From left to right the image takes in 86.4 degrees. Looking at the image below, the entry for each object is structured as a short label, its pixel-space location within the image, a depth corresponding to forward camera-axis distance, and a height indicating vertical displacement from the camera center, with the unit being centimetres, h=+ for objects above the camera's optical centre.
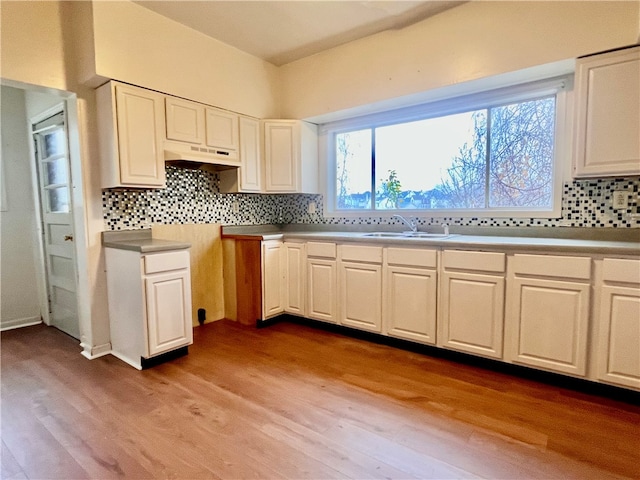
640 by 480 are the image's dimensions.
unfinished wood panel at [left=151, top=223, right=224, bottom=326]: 333 -52
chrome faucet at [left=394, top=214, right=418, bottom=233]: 323 -10
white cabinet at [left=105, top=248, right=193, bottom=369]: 243 -65
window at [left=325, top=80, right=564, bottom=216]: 268 +51
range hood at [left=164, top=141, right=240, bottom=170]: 281 +52
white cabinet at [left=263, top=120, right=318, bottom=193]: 364 +63
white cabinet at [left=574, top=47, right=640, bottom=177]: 204 +59
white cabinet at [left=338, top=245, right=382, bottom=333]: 286 -64
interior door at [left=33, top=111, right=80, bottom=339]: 296 -4
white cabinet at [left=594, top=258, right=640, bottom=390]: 190 -64
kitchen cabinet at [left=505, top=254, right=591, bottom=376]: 204 -63
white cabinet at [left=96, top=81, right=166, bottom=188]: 252 +61
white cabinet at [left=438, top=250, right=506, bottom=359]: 231 -64
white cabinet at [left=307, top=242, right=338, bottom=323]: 314 -64
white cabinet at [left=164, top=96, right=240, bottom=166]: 284 +75
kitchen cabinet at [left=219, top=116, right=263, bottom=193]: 341 +49
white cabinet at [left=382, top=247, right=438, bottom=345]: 258 -64
